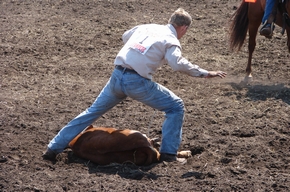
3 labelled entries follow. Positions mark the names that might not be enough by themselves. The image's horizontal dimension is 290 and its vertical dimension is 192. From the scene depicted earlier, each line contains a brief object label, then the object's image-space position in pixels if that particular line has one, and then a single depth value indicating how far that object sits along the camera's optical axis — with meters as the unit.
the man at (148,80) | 11.78
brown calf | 12.26
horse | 19.97
